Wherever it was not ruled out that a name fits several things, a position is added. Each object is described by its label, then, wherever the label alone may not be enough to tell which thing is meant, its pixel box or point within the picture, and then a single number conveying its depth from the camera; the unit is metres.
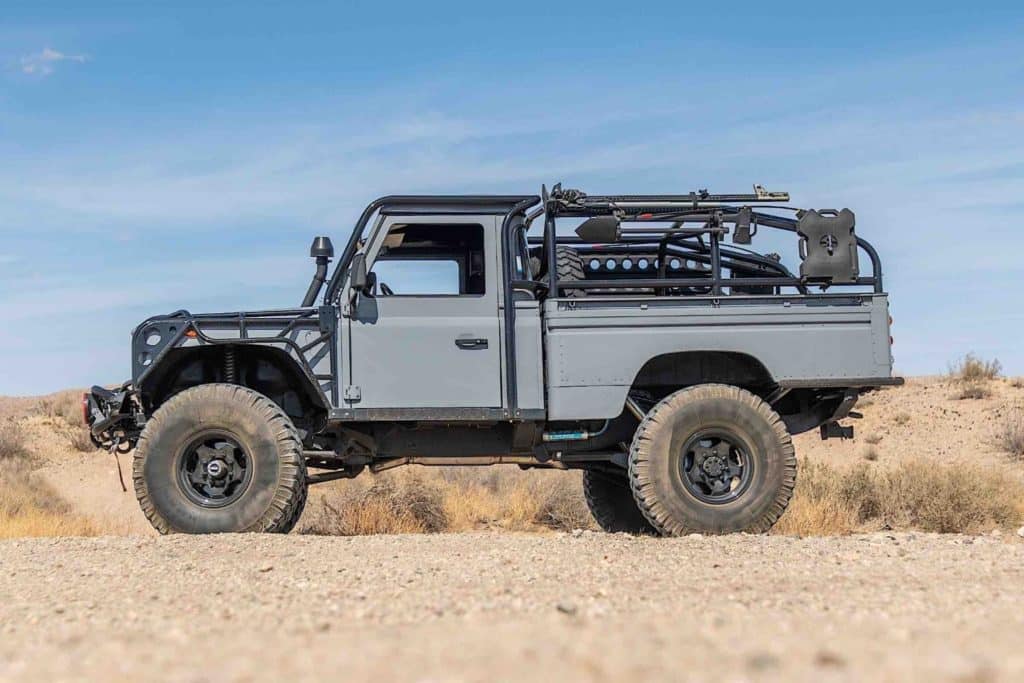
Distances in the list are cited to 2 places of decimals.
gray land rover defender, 8.47
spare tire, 9.26
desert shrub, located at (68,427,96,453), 25.88
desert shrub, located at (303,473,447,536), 12.19
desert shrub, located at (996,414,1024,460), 21.22
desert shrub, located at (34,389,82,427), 28.69
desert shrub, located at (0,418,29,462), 24.36
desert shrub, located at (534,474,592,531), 13.41
